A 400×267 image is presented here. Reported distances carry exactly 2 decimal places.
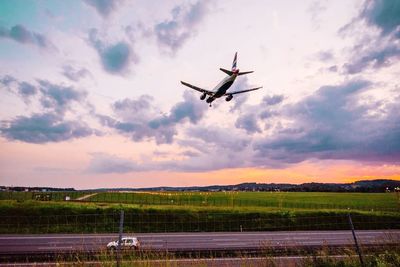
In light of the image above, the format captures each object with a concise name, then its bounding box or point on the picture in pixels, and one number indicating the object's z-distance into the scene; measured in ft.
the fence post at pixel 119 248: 24.95
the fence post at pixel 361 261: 30.06
